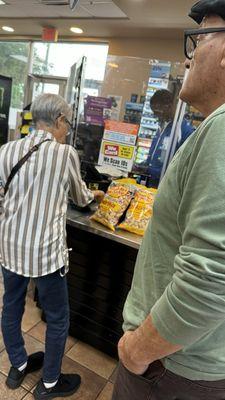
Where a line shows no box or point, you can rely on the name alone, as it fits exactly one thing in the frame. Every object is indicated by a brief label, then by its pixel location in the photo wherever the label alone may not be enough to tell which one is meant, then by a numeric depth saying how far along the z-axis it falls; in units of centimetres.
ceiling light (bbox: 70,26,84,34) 465
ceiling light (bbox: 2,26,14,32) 529
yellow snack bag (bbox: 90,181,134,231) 160
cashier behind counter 194
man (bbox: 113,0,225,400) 51
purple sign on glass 212
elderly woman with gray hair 126
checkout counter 166
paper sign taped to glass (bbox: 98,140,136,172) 199
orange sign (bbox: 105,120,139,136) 198
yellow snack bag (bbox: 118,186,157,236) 157
